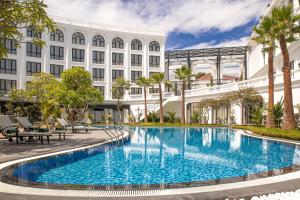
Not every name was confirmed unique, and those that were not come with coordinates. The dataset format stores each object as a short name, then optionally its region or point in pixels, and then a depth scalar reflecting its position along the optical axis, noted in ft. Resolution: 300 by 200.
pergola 125.56
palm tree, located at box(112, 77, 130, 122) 114.11
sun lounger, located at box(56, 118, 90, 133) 52.69
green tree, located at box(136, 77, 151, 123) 102.57
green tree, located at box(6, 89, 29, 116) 85.84
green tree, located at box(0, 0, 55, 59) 24.32
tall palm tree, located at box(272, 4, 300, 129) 45.30
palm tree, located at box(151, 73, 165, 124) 96.66
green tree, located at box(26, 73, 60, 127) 79.72
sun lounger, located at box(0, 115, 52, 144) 31.86
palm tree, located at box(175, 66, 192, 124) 88.07
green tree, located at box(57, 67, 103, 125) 65.64
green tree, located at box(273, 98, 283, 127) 56.09
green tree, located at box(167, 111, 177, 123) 95.45
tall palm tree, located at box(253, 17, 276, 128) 50.08
